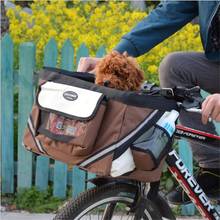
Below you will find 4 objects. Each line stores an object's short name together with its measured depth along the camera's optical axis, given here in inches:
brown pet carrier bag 136.9
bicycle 152.8
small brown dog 141.4
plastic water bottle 142.8
